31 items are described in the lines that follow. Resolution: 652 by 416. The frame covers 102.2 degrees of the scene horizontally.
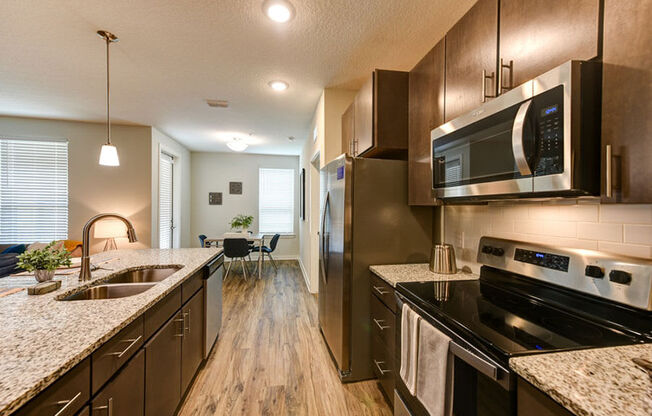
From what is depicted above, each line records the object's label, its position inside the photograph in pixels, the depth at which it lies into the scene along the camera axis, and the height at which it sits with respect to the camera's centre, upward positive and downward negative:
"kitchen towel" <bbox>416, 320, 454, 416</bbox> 1.01 -0.66
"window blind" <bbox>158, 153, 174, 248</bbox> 4.93 +0.12
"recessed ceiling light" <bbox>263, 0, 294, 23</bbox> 1.71 +1.33
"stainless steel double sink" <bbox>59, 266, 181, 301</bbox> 1.50 -0.49
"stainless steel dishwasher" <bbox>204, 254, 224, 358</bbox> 2.08 -0.79
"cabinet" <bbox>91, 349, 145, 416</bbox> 0.90 -0.71
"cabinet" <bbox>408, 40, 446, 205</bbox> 1.57 +0.60
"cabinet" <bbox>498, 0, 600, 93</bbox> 0.82 +0.61
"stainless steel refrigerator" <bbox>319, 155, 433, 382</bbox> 1.92 -0.22
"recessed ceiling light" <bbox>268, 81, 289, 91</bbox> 2.89 +1.37
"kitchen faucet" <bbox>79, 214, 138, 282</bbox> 1.47 -0.29
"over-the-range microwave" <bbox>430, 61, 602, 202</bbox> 0.82 +0.25
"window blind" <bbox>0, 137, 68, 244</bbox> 4.05 +0.25
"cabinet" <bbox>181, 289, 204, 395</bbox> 1.67 -0.91
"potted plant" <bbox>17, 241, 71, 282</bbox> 1.32 -0.29
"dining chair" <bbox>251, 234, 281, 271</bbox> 5.16 -0.82
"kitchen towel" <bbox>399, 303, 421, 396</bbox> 1.19 -0.66
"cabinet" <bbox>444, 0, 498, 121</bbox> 1.16 +0.73
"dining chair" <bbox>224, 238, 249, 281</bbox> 4.56 -0.69
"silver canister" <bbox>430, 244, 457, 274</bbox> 1.72 -0.34
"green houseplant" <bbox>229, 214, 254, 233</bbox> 5.40 -0.35
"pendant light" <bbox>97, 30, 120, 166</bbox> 2.28 +0.45
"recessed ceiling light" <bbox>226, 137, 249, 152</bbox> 4.76 +1.16
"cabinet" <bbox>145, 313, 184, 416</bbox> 1.24 -0.84
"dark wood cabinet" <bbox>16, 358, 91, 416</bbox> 0.66 -0.52
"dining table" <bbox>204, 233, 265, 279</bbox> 4.81 -0.58
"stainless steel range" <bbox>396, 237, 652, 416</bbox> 0.82 -0.42
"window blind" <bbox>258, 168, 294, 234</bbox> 6.59 +0.16
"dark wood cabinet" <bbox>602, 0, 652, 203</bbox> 0.69 +0.30
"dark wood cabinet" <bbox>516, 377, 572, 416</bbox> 0.64 -0.50
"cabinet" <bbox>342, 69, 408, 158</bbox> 2.06 +0.76
